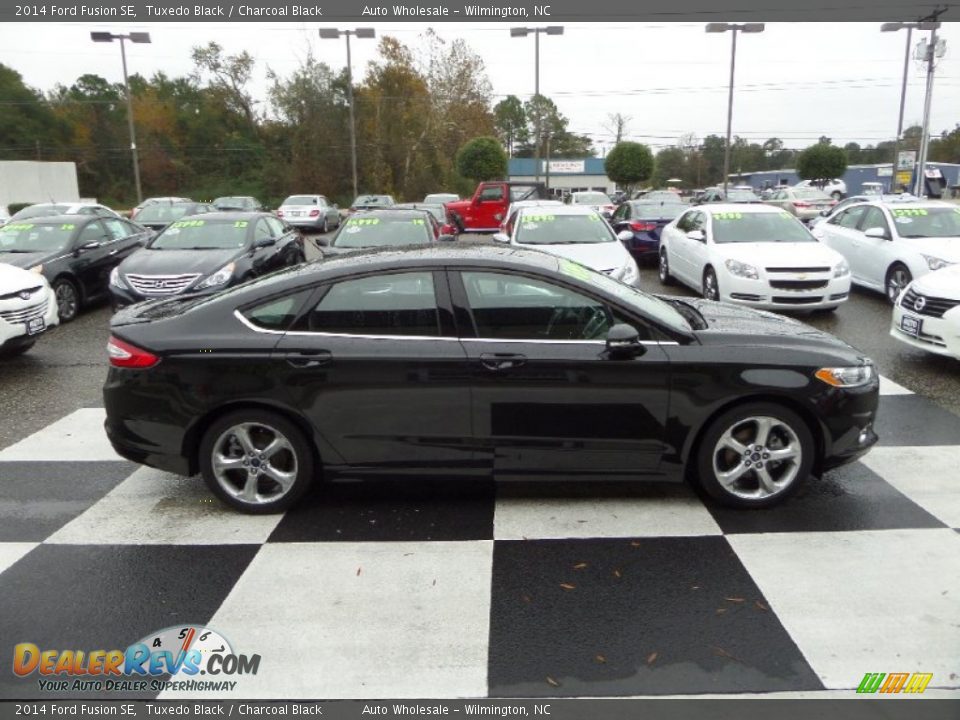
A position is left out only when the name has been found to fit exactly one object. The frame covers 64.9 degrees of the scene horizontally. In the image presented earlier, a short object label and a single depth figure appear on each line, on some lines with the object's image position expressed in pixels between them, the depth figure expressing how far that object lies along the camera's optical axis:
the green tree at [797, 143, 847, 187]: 45.38
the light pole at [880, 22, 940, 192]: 19.16
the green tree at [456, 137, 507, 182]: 37.88
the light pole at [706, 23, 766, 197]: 19.80
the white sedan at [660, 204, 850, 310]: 9.73
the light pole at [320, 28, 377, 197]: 18.70
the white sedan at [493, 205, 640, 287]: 9.97
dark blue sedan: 15.44
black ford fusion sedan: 4.28
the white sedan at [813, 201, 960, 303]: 10.31
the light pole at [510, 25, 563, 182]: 31.88
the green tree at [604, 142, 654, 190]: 41.44
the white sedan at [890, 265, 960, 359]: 7.15
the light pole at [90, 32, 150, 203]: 18.13
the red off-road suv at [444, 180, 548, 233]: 24.48
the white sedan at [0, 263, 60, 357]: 7.89
